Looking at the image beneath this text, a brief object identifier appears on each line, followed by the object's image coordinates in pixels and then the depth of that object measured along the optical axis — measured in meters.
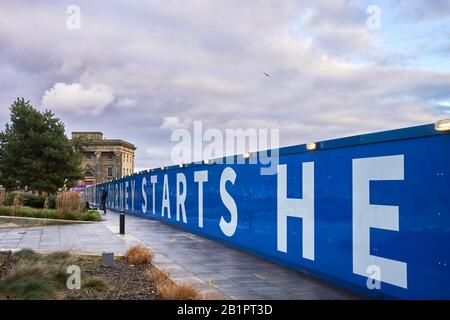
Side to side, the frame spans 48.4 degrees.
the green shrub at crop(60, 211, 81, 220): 22.90
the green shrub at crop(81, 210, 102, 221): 23.58
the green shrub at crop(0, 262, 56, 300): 6.92
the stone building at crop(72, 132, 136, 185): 133.62
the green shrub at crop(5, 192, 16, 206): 27.28
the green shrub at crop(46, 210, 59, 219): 22.66
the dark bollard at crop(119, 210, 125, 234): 17.83
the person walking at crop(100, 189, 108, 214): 34.42
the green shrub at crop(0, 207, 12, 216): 22.64
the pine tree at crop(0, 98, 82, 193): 39.84
